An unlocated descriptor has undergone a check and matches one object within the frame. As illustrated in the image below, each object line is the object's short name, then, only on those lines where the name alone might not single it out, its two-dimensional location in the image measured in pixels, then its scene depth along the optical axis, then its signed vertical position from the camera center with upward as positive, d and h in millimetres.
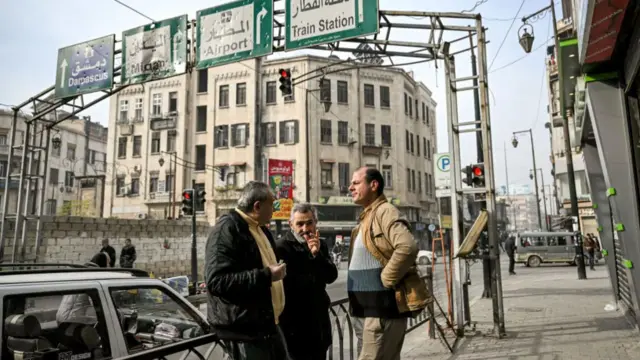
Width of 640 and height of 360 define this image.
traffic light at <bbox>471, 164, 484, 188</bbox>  7922 +838
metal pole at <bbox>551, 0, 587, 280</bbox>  16964 +1229
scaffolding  7393 +2432
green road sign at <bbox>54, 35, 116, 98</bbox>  11438 +4021
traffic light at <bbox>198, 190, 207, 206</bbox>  16766 +1153
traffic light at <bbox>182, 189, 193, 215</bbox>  16609 +968
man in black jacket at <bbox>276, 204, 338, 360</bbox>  3545 -448
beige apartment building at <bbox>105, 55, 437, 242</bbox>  35781 +7274
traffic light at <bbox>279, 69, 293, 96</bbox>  12369 +3832
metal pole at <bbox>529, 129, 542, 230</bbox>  40812 +6207
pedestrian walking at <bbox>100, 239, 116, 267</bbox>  15820 -666
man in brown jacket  3251 -403
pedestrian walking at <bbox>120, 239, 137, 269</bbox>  17953 -936
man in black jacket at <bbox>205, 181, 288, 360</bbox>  2809 -358
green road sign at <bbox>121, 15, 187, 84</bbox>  10641 +4103
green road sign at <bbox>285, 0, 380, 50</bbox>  8586 +3850
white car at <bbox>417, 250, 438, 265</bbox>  24422 -1602
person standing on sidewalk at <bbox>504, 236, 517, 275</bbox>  22230 -1262
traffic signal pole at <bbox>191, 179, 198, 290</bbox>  15698 -510
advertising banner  28266 +3029
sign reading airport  9523 +4062
